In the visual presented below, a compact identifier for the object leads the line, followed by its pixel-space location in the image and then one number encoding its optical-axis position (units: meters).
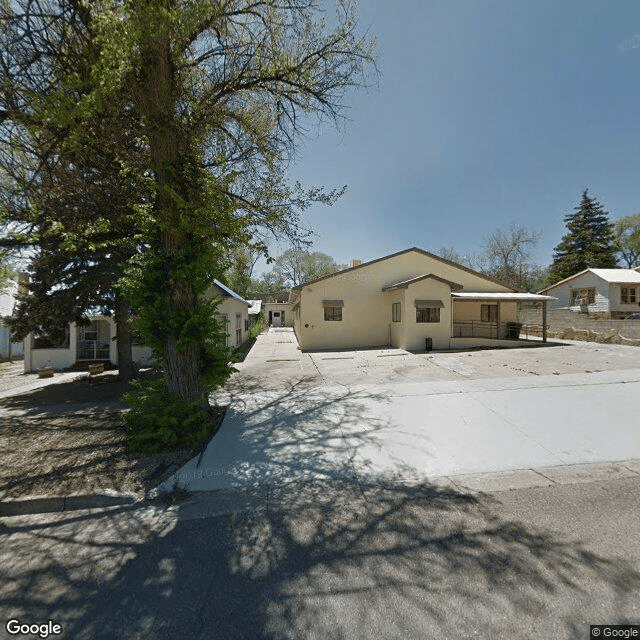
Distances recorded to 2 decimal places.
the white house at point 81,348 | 14.60
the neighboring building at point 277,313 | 44.03
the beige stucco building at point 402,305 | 15.39
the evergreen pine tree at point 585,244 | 34.00
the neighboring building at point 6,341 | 21.72
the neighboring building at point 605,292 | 23.64
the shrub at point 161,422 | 4.43
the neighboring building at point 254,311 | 32.62
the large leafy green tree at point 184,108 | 4.01
